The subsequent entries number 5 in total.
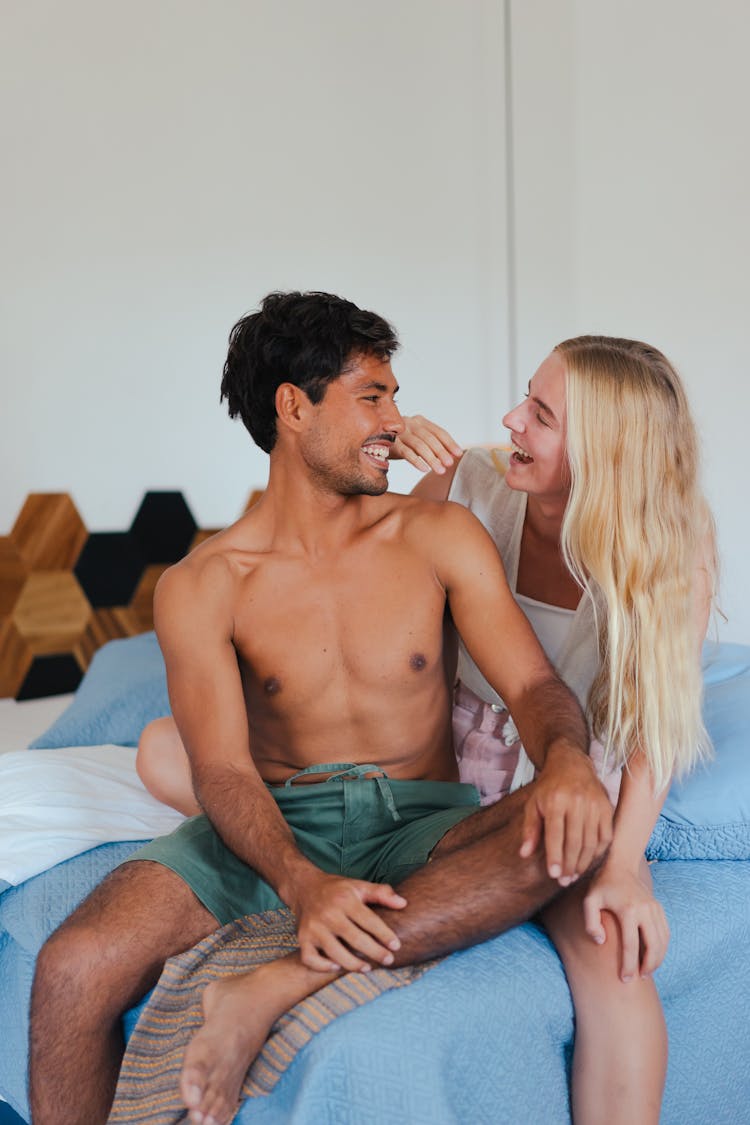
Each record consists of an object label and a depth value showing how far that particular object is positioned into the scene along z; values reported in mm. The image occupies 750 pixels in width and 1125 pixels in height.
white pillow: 1731
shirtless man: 1301
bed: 1157
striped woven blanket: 1183
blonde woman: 1329
